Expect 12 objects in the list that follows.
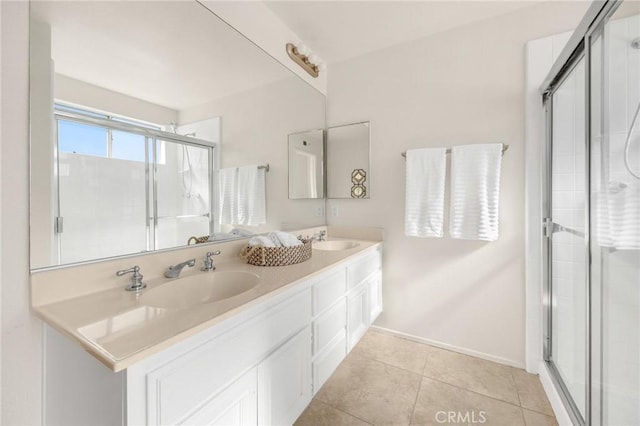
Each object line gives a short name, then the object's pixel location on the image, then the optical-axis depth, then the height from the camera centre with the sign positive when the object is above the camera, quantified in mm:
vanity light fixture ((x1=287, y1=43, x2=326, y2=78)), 1896 +1230
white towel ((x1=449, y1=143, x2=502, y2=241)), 1618 +137
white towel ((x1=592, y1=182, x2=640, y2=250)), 989 -24
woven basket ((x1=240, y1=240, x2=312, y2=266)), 1266 -223
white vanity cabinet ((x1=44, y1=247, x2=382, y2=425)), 600 -480
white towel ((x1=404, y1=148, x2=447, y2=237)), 1783 +147
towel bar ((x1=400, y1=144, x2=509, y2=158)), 1630 +427
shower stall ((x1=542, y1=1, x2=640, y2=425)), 984 +8
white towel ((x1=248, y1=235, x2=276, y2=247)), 1314 -157
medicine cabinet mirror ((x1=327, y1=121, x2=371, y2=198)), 2158 +455
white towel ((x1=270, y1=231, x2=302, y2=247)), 1383 -152
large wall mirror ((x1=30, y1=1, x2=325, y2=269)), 807 +355
